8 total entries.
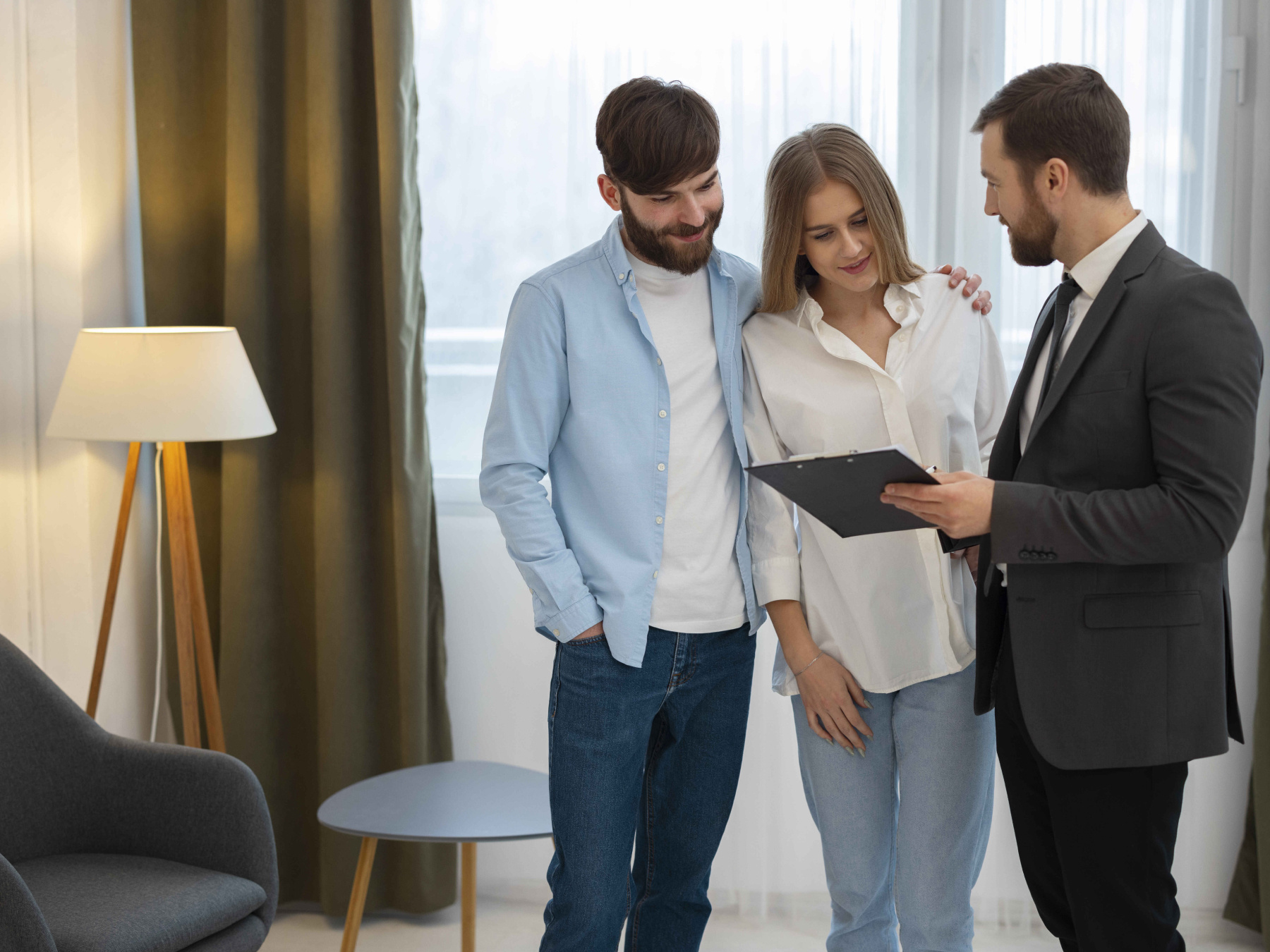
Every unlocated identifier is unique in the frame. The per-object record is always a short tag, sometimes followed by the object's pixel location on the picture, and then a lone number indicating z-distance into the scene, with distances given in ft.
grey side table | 14.34
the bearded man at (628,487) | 13.18
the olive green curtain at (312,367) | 16.27
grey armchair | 13.85
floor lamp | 15.04
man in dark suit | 12.15
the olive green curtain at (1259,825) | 15.83
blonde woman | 13.18
